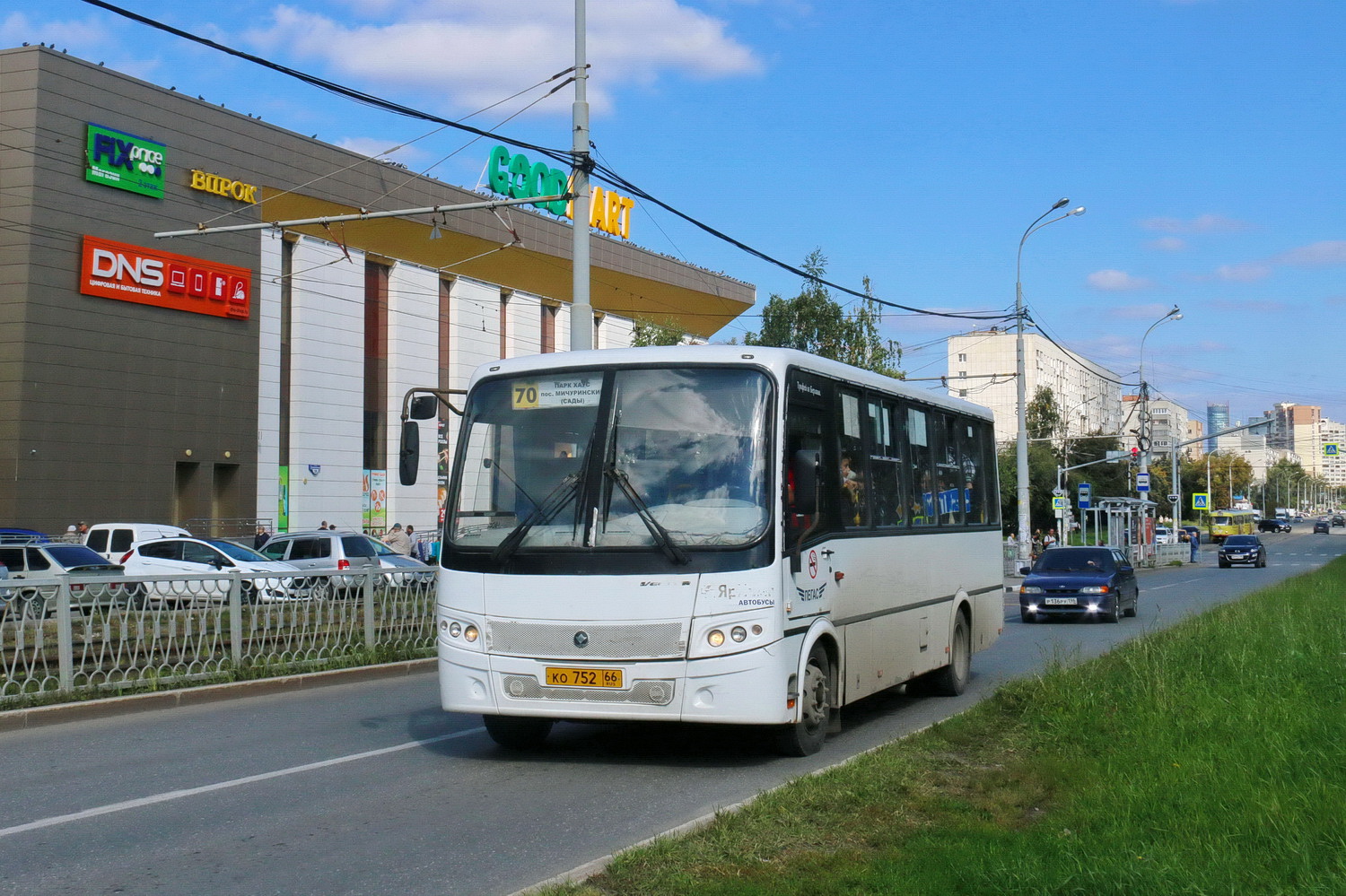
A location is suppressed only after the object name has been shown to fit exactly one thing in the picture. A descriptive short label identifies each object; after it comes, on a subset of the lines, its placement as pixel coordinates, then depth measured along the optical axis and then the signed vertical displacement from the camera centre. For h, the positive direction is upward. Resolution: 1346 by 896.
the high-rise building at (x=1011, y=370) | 119.19 +13.49
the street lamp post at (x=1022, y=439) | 38.47 +2.42
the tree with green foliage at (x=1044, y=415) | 96.31 +7.52
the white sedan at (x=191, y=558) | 26.77 -0.75
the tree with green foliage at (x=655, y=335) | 41.97 +5.91
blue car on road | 25.67 -1.31
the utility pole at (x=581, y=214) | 18.30 +4.25
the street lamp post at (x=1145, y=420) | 57.22 +4.94
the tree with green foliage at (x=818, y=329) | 39.28 +5.63
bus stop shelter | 49.34 -0.25
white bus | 8.44 -0.17
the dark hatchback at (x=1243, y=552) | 55.19 -1.31
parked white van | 31.23 -0.36
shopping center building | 37.19 +6.80
